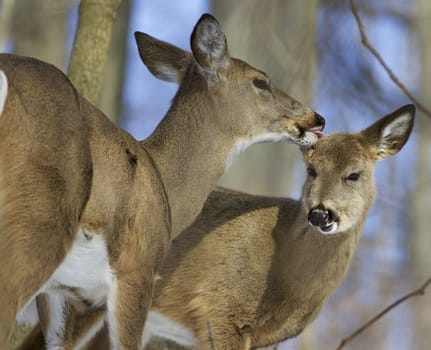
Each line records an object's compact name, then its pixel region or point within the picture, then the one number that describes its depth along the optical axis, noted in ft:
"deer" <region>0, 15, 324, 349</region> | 36.76
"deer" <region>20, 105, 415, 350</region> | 51.57
